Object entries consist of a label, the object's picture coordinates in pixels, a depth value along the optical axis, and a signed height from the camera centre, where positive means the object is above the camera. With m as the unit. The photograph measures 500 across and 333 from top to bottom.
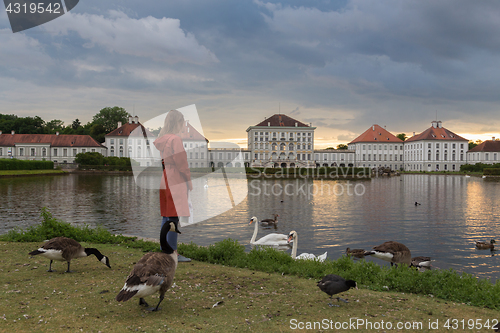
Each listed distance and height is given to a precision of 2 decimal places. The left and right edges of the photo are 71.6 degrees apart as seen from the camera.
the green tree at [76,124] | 124.06 +15.44
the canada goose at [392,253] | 8.27 -2.03
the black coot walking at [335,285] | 4.96 -1.70
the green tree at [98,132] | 113.38 +11.53
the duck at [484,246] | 12.12 -2.72
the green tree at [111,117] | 117.00 +17.05
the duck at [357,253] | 10.49 -2.60
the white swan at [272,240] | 12.12 -2.58
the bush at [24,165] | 58.28 +0.43
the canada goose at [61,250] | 5.80 -1.41
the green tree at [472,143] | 143.21 +10.38
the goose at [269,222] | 16.95 -2.67
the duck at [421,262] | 9.66 -2.63
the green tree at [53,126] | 118.28 +14.28
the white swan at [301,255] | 9.61 -2.45
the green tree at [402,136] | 153.38 +14.17
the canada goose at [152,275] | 3.95 -1.30
